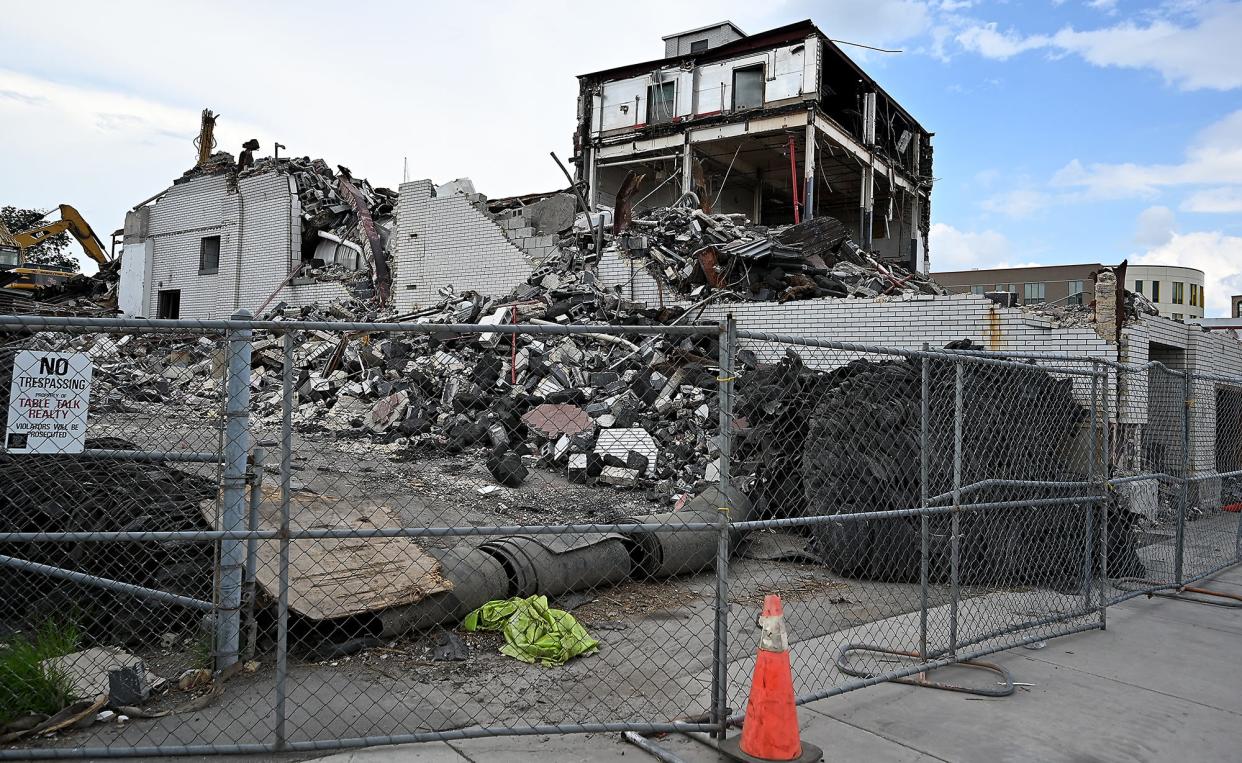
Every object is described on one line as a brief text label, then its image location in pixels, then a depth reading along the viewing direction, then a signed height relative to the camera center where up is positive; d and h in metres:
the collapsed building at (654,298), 8.86 +2.25
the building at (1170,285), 68.25 +12.98
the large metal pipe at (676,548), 6.11 -1.05
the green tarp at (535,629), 4.55 -1.30
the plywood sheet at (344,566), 4.19 -0.92
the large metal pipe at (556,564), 5.19 -1.04
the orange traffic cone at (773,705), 3.18 -1.14
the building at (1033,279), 61.59 +11.64
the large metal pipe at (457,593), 4.47 -1.12
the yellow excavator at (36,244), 23.22 +4.35
